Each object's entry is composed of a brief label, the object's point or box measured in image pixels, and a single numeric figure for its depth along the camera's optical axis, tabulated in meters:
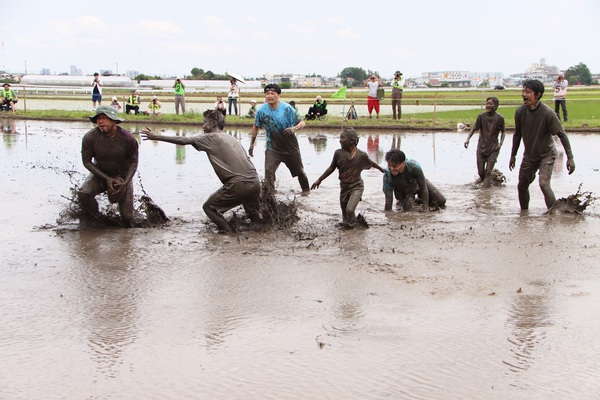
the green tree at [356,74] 141.50
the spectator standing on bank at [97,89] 27.50
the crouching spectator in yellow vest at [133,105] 29.52
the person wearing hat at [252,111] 26.94
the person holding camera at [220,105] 26.80
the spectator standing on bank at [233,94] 27.72
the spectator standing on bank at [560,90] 23.95
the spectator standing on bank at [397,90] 25.50
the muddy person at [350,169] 8.62
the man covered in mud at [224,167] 8.30
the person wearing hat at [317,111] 26.44
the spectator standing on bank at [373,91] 25.95
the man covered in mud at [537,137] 9.16
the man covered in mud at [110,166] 8.53
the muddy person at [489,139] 11.78
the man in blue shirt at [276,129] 10.70
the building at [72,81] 91.50
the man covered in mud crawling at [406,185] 9.07
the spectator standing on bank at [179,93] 27.75
